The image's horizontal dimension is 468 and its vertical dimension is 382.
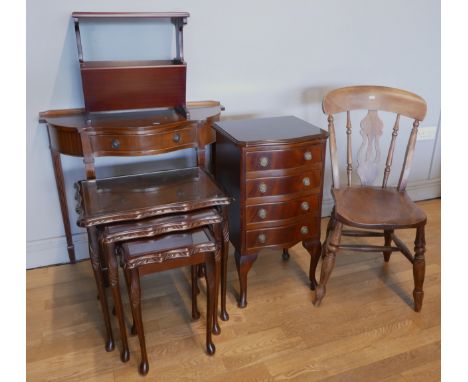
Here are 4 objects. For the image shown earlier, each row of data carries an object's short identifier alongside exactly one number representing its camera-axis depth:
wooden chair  1.92
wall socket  3.00
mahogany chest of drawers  1.77
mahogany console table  1.83
